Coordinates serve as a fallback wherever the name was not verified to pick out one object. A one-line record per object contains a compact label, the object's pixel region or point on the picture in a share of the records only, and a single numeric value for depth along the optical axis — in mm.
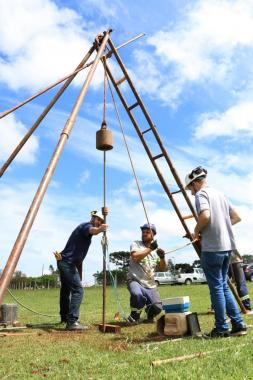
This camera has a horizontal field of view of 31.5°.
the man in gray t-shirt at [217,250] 5445
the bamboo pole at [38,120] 6436
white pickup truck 43875
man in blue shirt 7281
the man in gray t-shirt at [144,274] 7617
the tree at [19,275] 51969
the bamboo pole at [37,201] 3463
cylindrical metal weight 7418
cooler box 6301
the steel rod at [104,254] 6551
